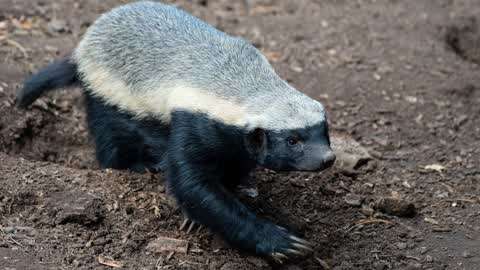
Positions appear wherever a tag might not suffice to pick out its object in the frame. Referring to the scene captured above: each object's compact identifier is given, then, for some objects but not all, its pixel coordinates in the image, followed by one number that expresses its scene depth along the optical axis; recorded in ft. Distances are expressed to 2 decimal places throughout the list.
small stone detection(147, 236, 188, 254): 30.35
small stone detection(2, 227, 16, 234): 29.86
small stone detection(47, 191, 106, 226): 31.30
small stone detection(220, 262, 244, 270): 29.94
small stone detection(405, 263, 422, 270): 30.63
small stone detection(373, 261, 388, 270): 30.78
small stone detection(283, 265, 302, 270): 30.50
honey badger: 28.53
